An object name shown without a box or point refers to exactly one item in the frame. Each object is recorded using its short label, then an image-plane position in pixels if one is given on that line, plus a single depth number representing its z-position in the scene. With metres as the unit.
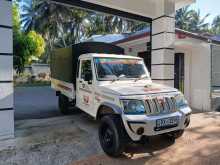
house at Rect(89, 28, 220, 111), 6.32
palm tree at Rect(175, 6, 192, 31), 29.77
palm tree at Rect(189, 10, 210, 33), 31.68
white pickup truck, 2.94
